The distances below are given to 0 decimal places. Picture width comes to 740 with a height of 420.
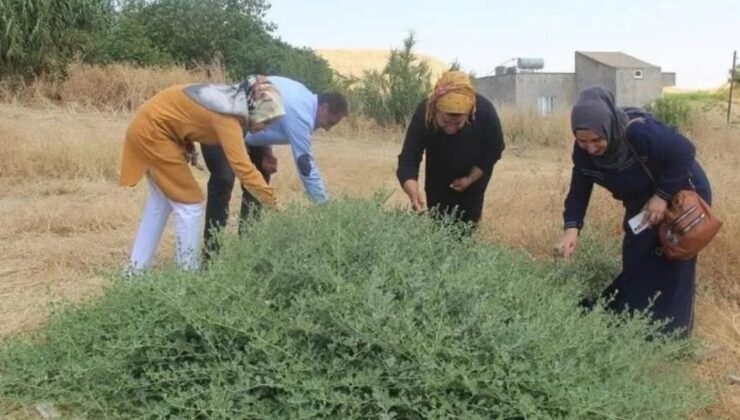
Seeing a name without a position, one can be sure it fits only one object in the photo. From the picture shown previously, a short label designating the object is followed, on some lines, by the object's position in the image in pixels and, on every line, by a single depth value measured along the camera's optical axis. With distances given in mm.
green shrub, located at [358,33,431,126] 17578
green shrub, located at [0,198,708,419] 2816
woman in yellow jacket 4152
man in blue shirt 4316
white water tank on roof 32000
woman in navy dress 3713
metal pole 17288
